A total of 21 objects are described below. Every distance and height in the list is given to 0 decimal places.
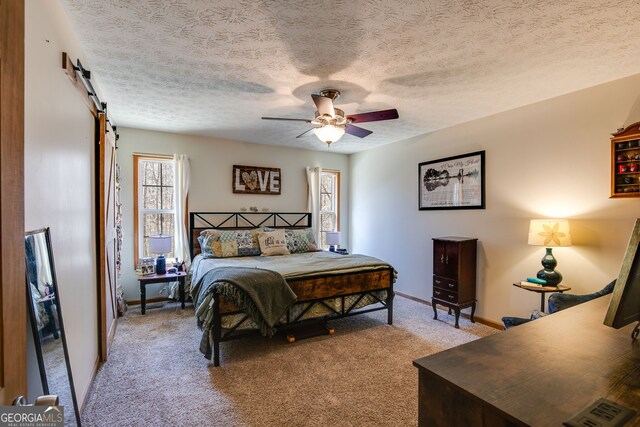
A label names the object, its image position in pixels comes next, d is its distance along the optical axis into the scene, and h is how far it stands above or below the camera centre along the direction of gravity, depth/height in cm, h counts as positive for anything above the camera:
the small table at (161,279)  412 -91
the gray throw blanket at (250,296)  284 -78
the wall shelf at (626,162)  266 +44
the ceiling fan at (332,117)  268 +87
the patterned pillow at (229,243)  438 -45
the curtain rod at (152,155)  453 +85
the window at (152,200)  462 +17
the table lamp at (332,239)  558 -48
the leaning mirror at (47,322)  127 -49
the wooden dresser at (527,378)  84 -51
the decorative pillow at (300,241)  487 -46
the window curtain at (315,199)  581 +24
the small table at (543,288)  299 -74
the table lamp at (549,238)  294 -25
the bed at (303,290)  286 -84
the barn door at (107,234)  268 -21
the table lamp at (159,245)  421 -45
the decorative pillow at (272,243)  458 -46
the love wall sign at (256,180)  521 +55
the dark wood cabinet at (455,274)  376 -77
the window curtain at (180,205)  468 +10
